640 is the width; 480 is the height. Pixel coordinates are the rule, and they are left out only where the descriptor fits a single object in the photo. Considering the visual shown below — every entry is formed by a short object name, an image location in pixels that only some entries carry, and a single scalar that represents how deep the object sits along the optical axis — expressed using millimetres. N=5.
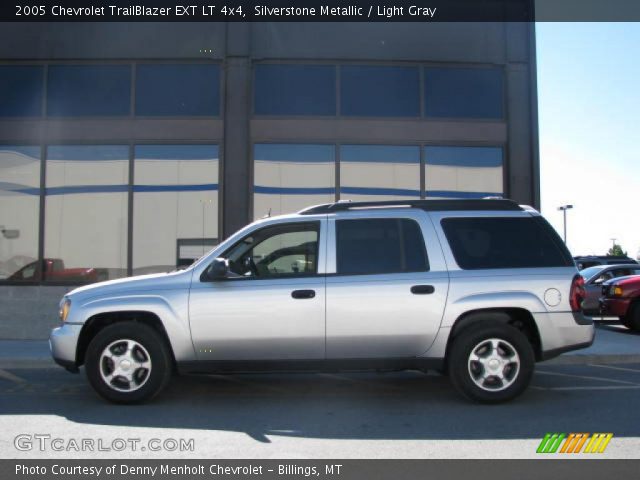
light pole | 45938
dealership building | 11977
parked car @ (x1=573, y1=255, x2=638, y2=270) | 17672
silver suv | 5867
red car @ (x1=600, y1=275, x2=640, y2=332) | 11922
